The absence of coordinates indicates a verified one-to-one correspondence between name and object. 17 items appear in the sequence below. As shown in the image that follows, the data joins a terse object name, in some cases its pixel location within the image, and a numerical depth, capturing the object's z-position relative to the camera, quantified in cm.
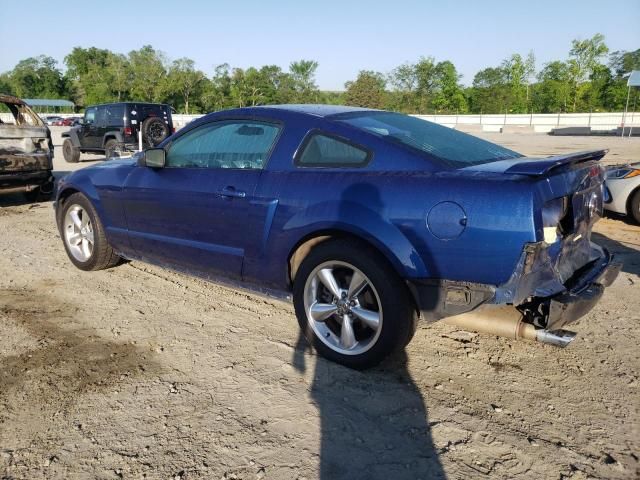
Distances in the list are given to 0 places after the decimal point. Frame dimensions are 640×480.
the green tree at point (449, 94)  7100
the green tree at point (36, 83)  9094
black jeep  1470
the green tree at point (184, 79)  7469
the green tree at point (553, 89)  6288
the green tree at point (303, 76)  9062
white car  682
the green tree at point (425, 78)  7888
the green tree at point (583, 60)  6281
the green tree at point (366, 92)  7312
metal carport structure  8094
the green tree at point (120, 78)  7706
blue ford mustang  257
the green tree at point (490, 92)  6581
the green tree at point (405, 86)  7712
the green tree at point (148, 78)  7594
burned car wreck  780
